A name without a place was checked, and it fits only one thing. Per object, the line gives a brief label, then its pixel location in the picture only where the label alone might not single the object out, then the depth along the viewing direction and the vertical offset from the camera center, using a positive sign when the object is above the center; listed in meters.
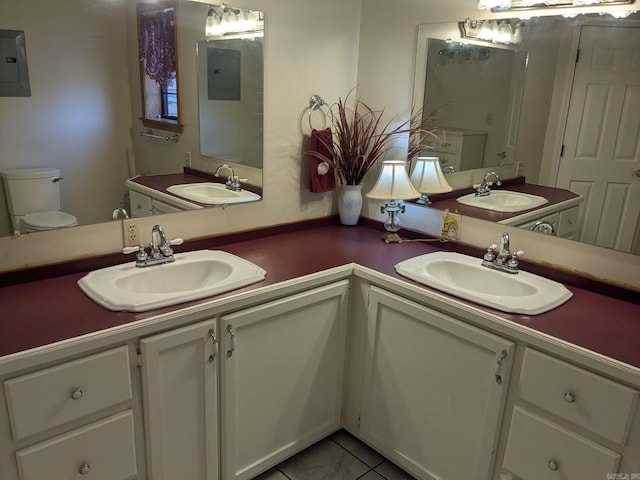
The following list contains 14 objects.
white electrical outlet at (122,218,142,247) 1.93 -0.50
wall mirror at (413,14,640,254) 1.73 +0.04
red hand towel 2.43 -0.23
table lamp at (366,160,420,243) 2.25 -0.32
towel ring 2.43 +0.02
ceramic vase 2.56 -0.47
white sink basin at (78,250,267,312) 1.58 -0.61
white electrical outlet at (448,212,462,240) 2.28 -0.50
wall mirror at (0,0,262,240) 1.62 -0.03
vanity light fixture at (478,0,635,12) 1.74 +0.41
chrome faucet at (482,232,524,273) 1.97 -0.55
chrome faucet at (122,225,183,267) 1.86 -0.55
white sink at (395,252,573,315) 1.68 -0.60
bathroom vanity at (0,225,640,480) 1.38 -0.84
